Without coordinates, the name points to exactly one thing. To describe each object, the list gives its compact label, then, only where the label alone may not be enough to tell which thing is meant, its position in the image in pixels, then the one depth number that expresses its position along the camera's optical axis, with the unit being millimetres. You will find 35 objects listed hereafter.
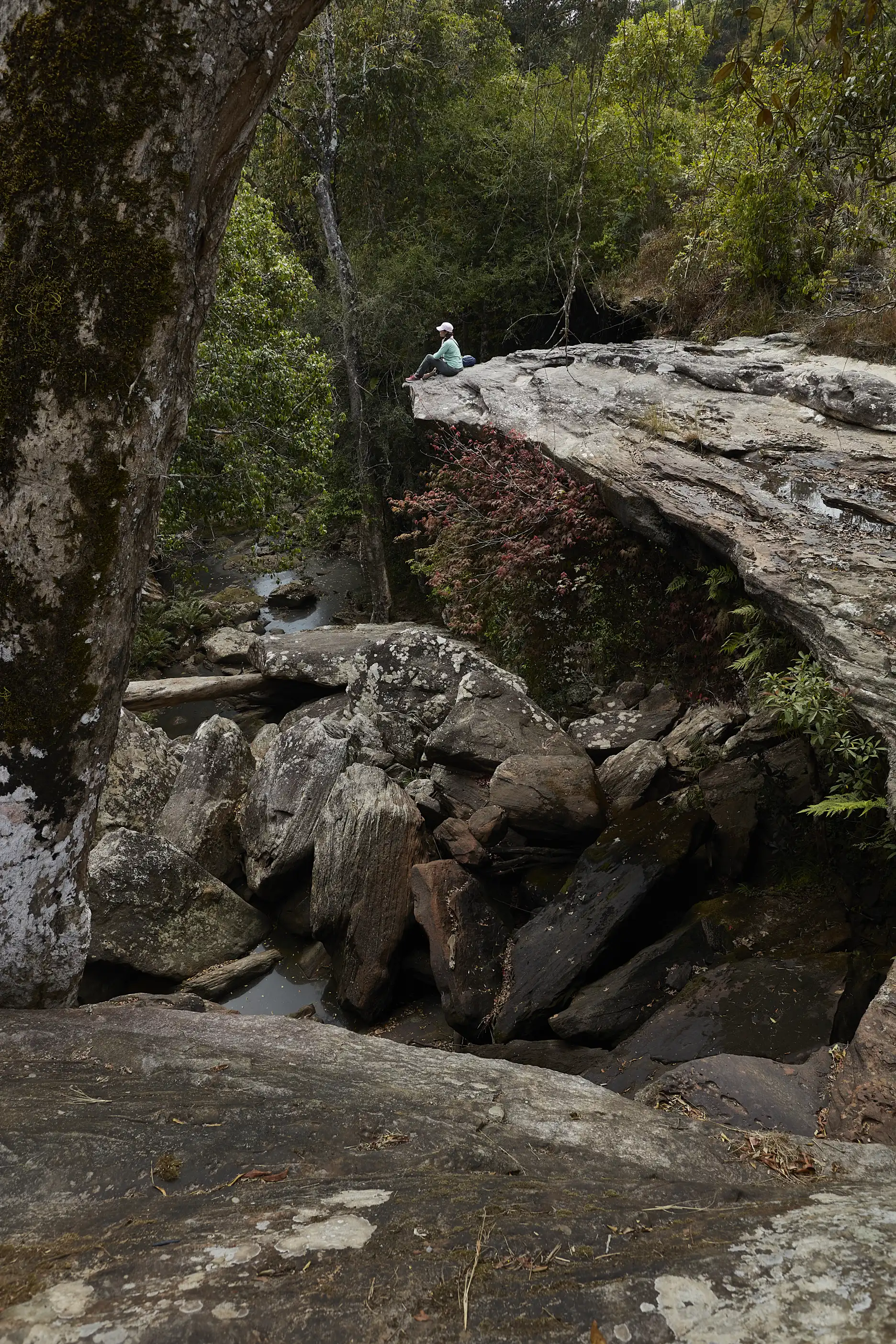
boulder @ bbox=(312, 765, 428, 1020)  6316
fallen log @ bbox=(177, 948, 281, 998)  6648
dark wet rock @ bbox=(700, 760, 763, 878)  5766
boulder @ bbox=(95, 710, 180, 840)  8383
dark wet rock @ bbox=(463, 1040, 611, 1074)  4707
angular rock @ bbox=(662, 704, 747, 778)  7000
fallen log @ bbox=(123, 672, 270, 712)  10672
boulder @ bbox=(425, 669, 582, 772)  7609
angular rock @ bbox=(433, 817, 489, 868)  6809
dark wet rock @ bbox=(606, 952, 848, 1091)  4074
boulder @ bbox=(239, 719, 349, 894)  7676
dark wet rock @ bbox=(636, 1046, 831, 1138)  3348
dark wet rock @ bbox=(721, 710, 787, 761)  6551
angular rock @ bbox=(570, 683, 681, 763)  8031
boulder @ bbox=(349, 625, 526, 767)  9469
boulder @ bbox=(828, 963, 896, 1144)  3127
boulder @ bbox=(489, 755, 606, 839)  6559
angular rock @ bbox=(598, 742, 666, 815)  6875
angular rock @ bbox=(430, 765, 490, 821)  7539
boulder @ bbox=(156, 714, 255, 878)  8070
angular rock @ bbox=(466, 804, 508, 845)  6809
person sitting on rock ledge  11867
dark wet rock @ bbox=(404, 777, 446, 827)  7676
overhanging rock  4613
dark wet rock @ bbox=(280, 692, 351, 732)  9762
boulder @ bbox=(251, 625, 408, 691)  10609
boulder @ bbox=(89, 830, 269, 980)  6488
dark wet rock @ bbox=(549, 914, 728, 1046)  4988
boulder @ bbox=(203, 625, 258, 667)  14812
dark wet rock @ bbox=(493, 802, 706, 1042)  5398
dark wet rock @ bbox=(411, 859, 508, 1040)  5637
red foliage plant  9016
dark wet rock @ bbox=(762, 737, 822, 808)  5770
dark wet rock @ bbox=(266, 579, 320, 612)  17906
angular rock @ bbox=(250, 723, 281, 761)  9992
